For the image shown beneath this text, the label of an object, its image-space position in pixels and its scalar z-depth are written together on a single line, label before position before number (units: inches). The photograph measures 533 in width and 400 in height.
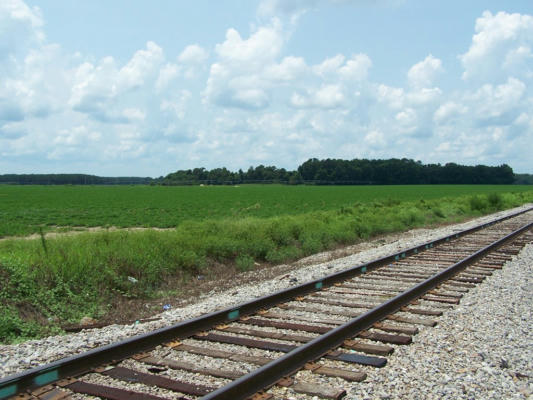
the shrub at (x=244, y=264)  486.9
